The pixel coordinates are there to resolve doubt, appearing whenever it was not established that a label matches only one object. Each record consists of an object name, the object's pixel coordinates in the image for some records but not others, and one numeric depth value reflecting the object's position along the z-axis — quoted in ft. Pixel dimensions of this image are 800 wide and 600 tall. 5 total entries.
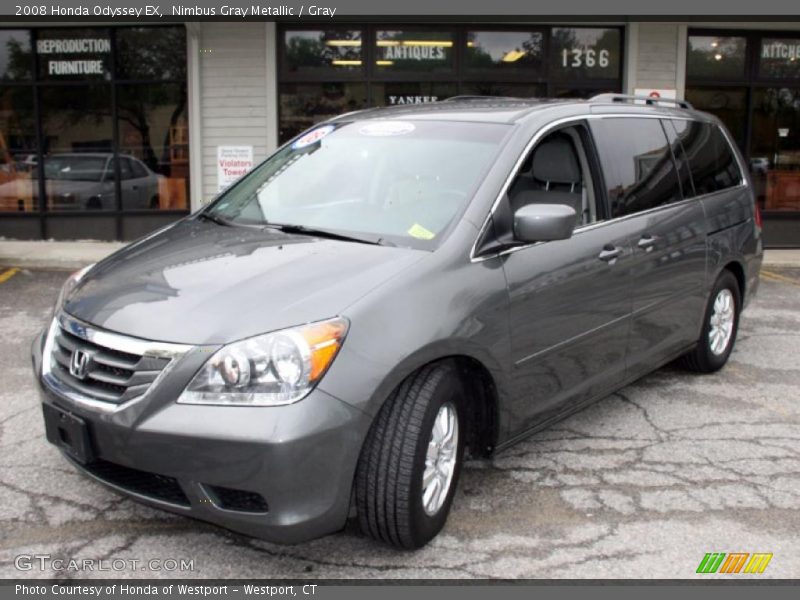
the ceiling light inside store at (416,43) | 38.99
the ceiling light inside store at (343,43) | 39.06
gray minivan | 9.56
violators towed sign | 38.40
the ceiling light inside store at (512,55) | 39.60
